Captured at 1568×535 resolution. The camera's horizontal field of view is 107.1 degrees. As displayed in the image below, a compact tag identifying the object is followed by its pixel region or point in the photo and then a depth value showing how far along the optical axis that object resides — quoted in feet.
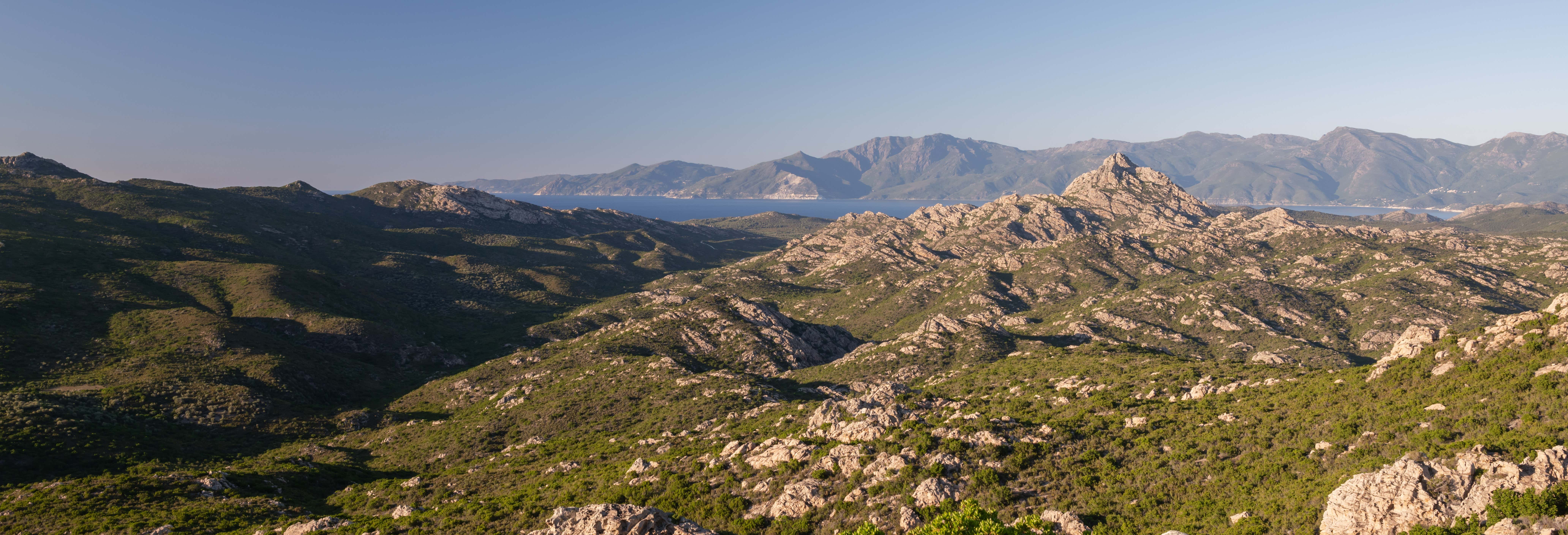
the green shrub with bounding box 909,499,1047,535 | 76.74
